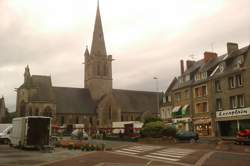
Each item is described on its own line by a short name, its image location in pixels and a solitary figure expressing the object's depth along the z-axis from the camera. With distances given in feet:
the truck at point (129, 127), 104.21
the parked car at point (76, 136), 99.03
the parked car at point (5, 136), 79.13
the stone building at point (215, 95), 88.65
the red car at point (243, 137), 65.31
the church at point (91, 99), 164.15
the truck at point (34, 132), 58.14
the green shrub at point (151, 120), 99.96
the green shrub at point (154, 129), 80.81
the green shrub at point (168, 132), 80.46
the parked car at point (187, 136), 78.30
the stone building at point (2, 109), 195.60
